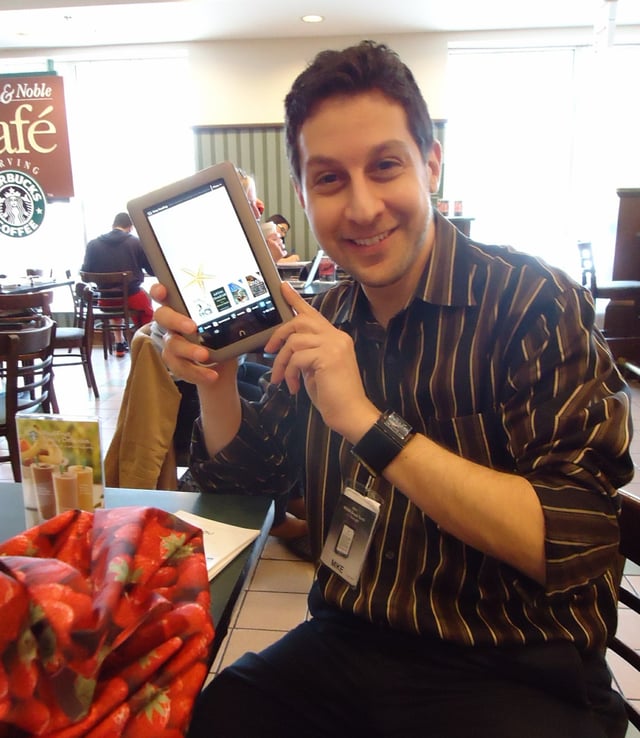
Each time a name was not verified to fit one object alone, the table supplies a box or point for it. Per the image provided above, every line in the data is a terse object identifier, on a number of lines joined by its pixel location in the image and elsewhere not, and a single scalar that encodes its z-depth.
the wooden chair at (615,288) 4.42
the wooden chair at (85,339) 4.67
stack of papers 0.81
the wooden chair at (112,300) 5.49
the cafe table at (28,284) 5.09
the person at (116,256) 6.14
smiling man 0.75
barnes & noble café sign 6.51
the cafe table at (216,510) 0.79
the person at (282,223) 6.16
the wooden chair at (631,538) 0.83
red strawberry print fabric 0.46
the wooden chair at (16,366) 2.39
